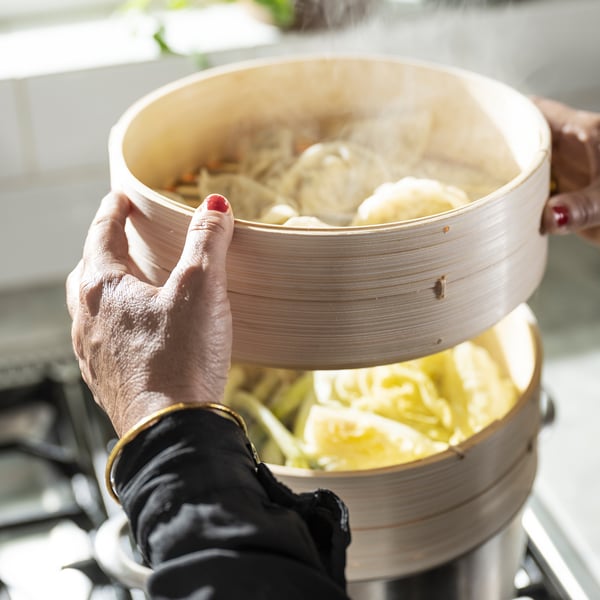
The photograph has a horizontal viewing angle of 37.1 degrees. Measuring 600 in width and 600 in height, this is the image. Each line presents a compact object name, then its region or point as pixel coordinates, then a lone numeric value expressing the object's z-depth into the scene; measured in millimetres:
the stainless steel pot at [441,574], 949
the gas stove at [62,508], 1171
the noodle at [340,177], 923
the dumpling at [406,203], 909
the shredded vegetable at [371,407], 992
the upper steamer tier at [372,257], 777
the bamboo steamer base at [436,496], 894
